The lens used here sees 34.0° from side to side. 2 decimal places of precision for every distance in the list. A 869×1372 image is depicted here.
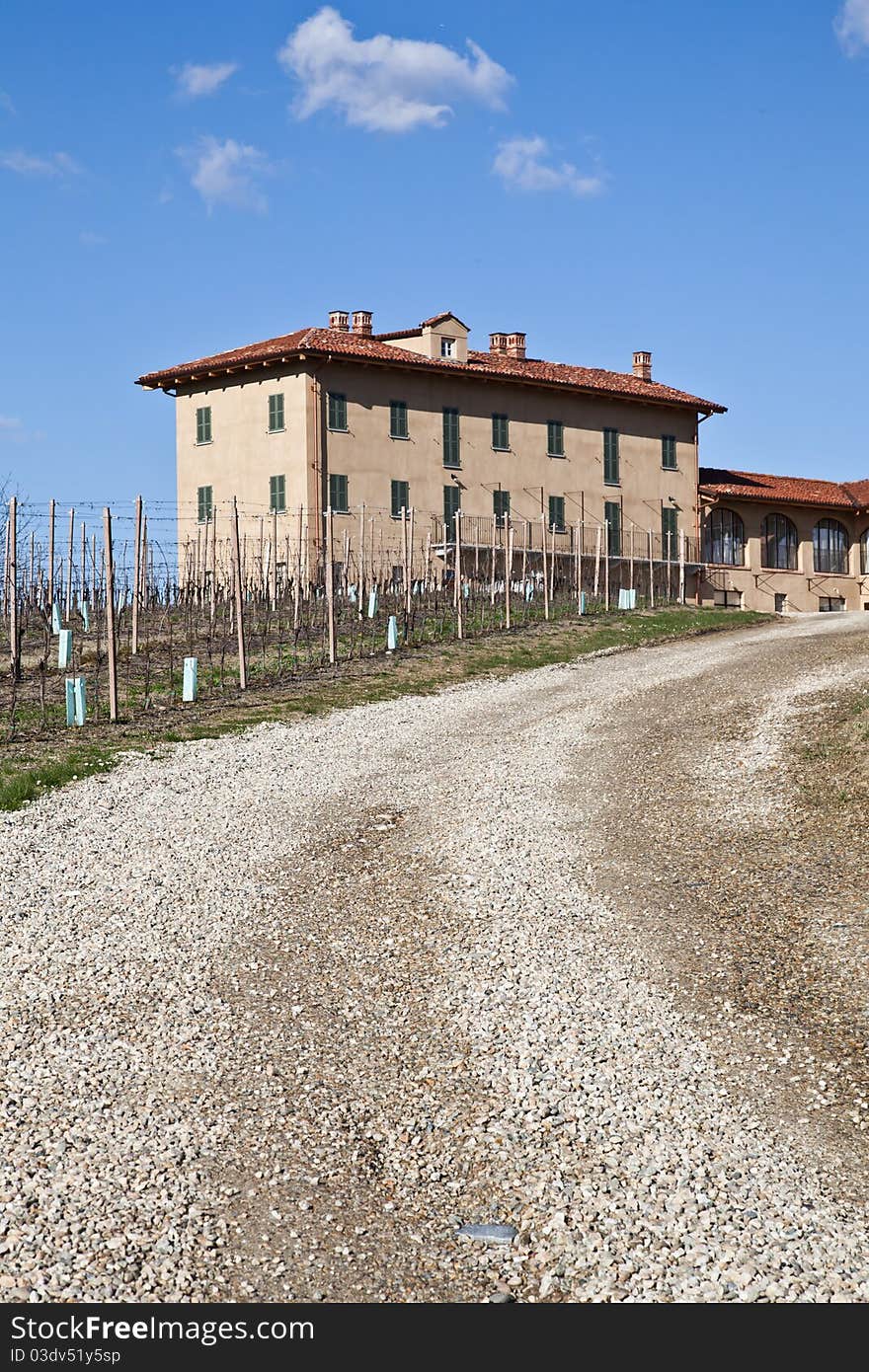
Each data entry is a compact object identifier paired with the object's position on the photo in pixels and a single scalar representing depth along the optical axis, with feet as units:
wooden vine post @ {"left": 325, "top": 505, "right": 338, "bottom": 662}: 78.84
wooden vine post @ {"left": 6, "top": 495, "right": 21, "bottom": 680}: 69.51
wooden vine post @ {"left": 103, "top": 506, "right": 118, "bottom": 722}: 61.26
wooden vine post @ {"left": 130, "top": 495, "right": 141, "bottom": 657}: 79.77
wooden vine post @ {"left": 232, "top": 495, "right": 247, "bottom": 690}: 71.16
